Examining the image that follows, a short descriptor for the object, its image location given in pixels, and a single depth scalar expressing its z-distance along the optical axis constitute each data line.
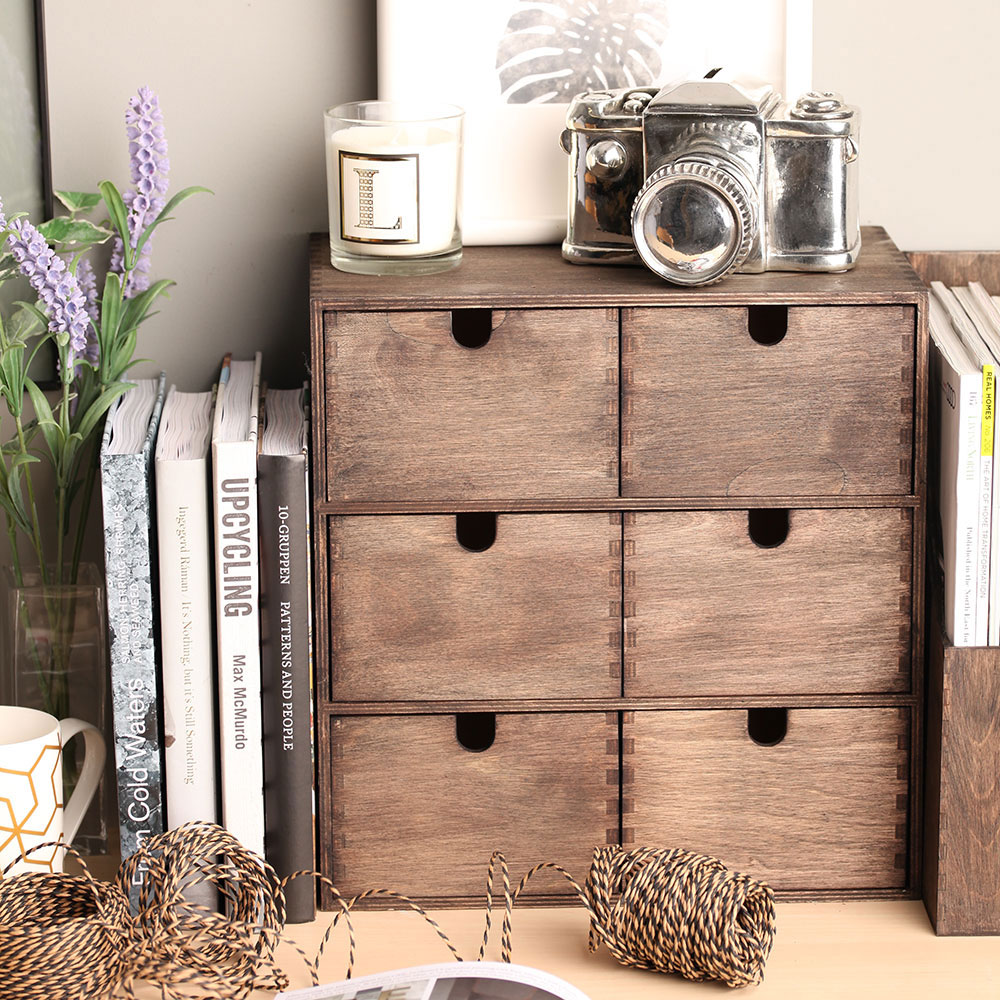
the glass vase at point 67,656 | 1.85
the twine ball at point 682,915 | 1.72
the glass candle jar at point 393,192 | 1.77
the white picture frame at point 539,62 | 1.85
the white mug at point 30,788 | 1.73
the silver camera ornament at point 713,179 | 1.75
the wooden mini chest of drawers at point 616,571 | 1.75
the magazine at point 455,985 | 1.67
